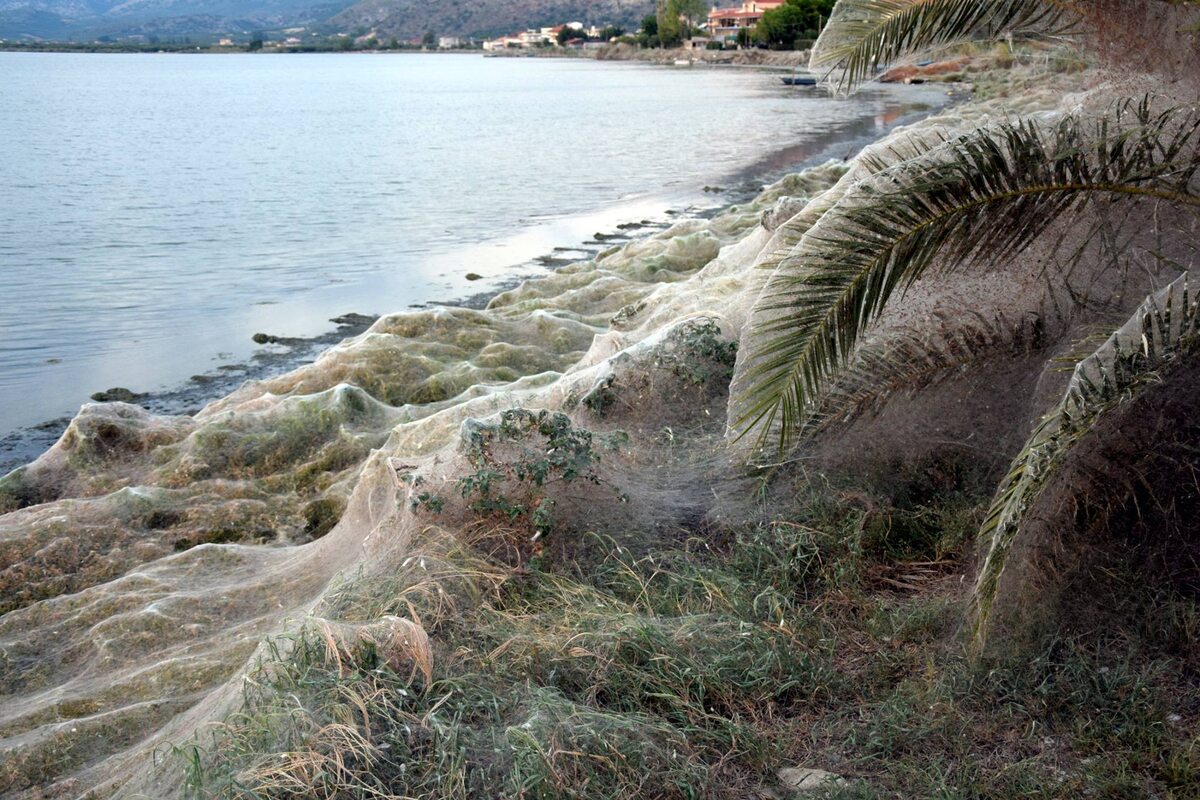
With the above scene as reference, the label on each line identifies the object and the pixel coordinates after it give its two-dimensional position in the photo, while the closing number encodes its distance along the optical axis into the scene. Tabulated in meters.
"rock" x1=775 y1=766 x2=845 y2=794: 3.60
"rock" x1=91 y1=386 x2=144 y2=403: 11.80
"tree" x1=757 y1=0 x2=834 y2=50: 91.50
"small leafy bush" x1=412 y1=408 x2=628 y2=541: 5.33
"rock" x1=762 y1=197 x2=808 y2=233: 10.17
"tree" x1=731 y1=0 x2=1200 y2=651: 3.94
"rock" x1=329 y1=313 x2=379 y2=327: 15.13
